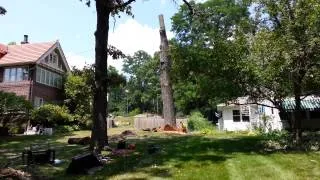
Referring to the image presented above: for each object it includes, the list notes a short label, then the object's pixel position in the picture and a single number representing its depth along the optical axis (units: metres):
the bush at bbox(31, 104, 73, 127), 21.47
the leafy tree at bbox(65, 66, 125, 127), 23.43
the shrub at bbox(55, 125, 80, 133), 20.84
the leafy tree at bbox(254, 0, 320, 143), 9.65
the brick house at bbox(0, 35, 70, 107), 23.89
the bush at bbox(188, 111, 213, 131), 23.86
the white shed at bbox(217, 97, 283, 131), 24.41
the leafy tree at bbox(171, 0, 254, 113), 10.61
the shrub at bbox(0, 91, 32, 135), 17.76
